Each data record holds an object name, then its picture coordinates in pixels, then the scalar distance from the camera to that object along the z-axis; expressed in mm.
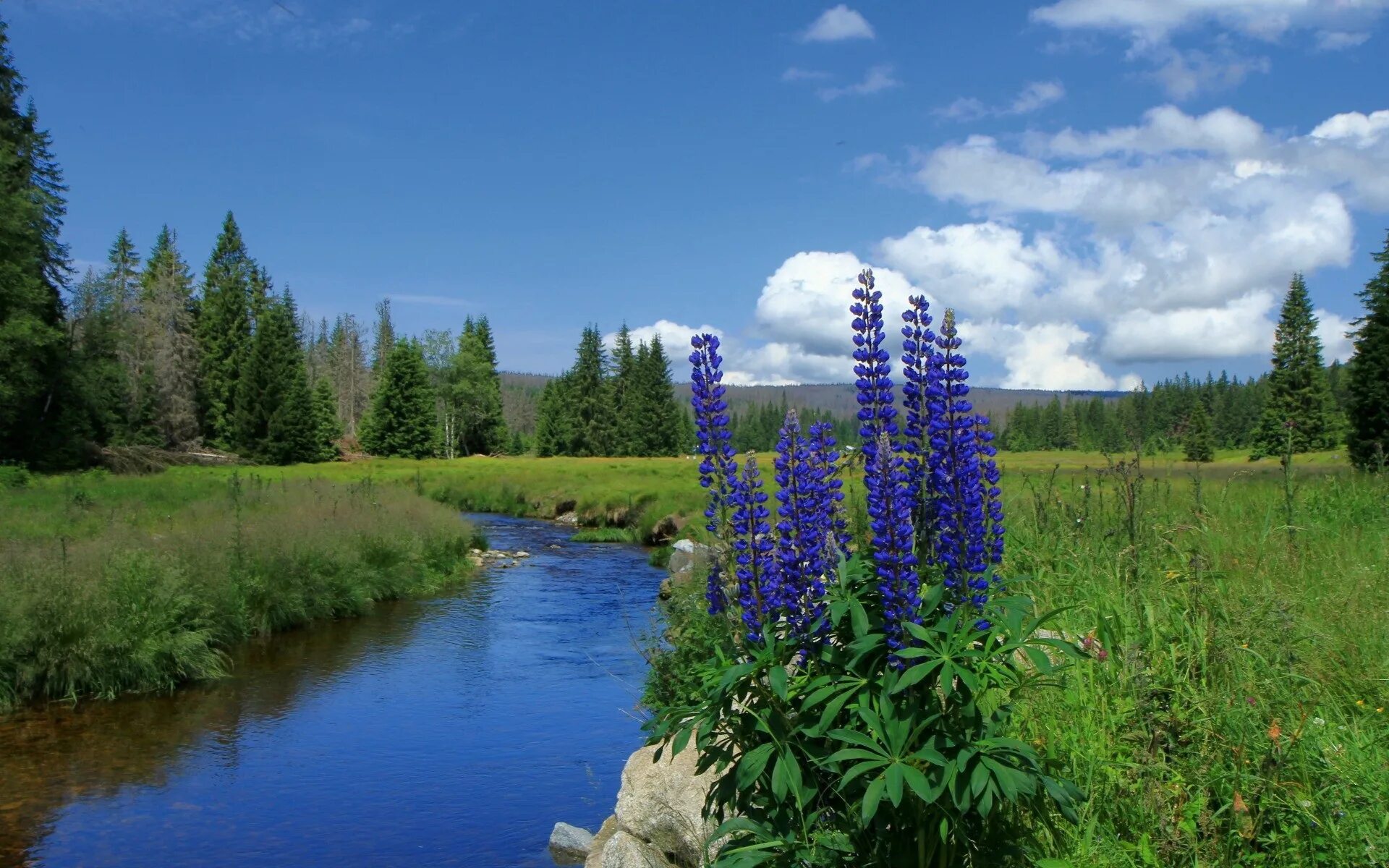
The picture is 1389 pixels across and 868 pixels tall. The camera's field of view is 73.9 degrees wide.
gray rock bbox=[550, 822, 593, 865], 6934
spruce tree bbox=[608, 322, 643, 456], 82625
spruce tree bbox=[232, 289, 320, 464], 59062
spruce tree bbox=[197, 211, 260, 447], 61812
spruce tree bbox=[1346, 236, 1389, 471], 25953
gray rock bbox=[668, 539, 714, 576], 11593
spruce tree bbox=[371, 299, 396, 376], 111000
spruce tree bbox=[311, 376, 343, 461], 62844
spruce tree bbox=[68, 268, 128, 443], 37344
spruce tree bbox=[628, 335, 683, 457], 82312
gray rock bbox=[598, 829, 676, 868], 5480
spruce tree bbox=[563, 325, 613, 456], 82500
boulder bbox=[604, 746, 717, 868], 5352
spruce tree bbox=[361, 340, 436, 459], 69250
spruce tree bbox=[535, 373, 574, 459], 85250
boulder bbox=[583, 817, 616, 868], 6043
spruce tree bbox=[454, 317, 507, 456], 81938
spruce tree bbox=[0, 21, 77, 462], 30984
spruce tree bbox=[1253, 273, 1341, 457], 54844
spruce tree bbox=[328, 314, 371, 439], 101625
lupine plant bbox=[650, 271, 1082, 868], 3023
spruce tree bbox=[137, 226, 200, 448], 55344
